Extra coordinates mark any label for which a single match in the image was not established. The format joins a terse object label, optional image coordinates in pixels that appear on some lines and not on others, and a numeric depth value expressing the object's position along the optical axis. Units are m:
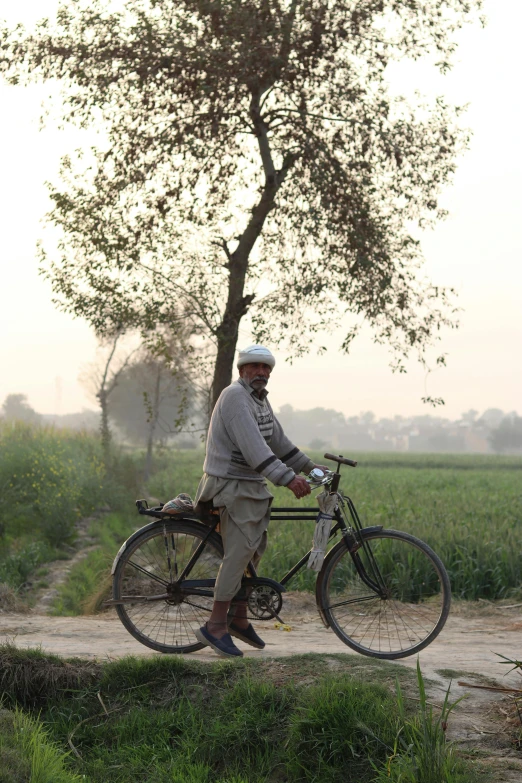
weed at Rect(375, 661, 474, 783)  4.88
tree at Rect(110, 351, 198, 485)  94.19
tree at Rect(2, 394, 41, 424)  163.62
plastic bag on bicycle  6.96
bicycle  7.06
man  6.66
